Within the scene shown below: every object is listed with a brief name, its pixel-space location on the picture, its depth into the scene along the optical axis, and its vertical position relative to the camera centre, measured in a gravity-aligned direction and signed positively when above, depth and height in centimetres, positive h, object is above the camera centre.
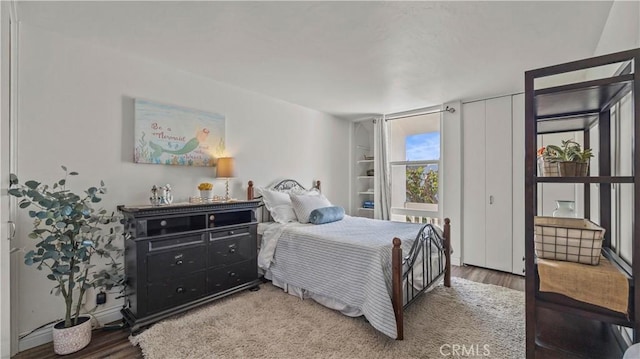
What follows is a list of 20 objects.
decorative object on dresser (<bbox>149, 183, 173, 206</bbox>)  262 -16
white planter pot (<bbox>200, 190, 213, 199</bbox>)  301 -16
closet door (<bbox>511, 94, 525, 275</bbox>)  361 -3
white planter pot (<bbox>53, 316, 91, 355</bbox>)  198 -117
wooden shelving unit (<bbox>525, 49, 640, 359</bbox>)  111 -28
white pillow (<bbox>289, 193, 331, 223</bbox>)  346 -34
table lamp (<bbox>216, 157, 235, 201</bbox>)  314 +13
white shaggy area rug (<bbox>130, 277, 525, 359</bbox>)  199 -125
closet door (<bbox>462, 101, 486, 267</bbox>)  393 -6
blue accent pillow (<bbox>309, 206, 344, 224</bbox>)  337 -46
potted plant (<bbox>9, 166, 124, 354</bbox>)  189 -51
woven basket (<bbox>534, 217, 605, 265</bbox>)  129 -31
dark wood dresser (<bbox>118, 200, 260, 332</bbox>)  229 -73
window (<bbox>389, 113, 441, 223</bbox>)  449 +19
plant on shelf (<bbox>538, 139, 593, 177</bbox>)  136 +9
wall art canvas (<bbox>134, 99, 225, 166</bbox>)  267 +47
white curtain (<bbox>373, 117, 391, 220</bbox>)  485 +10
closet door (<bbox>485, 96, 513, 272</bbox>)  372 -7
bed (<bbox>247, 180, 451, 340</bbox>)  217 -79
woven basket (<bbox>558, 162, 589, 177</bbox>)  135 +5
